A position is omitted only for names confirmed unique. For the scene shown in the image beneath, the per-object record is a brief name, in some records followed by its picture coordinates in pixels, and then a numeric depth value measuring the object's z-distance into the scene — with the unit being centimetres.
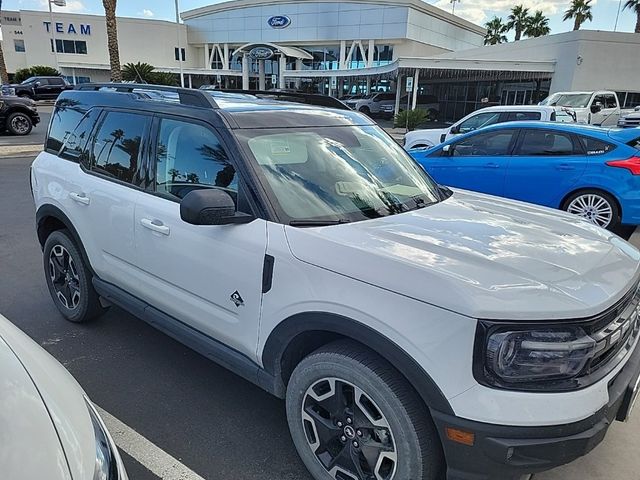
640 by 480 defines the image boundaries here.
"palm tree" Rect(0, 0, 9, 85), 2833
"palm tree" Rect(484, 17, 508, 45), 5903
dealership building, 2598
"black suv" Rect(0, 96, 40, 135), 1688
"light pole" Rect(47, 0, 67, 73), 4772
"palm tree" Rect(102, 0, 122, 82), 2034
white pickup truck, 1784
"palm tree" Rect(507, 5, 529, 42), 5350
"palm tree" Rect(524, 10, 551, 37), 5132
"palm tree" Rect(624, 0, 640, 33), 3428
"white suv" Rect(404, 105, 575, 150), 1179
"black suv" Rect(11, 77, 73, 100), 3312
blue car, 664
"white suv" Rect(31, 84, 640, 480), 181
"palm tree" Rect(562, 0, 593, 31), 4128
